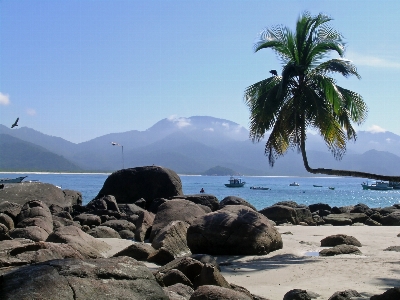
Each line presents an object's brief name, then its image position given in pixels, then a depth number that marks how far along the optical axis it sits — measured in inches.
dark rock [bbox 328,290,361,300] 303.7
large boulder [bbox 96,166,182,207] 1164.5
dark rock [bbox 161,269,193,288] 310.5
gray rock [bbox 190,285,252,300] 261.0
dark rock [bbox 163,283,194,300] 269.3
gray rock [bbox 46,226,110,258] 441.9
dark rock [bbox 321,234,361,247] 609.3
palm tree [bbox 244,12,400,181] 658.2
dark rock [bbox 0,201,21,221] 663.8
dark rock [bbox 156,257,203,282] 337.1
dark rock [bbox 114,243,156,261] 475.8
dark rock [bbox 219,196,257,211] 1048.5
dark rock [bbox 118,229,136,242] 704.4
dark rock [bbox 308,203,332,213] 1468.3
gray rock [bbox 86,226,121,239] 666.8
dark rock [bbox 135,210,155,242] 676.7
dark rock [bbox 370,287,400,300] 276.7
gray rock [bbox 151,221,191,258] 527.8
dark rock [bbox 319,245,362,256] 534.6
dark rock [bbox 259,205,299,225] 1040.8
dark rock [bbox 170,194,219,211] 938.1
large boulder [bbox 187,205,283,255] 542.0
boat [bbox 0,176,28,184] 1870.1
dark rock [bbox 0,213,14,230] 607.3
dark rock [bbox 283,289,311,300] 311.9
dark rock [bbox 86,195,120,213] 979.3
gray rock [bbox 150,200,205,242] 649.0
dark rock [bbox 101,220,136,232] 752.3
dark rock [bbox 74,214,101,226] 806.5
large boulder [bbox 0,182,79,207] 964.0
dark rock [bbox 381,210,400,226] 1054.6
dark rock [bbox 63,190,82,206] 1156.4
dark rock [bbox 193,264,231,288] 307.0
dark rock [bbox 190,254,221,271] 411.2
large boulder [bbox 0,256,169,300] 202.4
